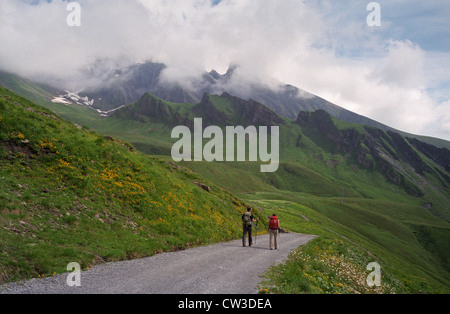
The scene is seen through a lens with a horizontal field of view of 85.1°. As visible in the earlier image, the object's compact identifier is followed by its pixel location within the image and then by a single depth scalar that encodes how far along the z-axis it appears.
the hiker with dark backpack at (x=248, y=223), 25.66
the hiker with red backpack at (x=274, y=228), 24.97
